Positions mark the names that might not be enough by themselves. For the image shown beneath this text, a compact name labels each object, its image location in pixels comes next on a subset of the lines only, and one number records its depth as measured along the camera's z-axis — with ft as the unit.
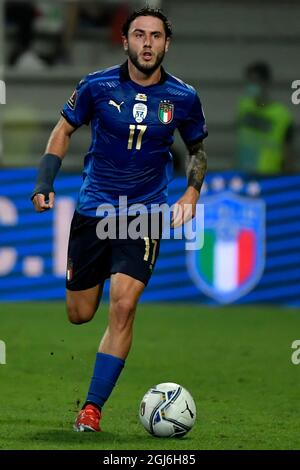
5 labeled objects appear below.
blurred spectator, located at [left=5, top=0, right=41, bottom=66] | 54.08
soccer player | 23.94
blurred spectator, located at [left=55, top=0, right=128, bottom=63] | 54.80
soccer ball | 22.84
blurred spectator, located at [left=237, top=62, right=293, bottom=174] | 48.75
